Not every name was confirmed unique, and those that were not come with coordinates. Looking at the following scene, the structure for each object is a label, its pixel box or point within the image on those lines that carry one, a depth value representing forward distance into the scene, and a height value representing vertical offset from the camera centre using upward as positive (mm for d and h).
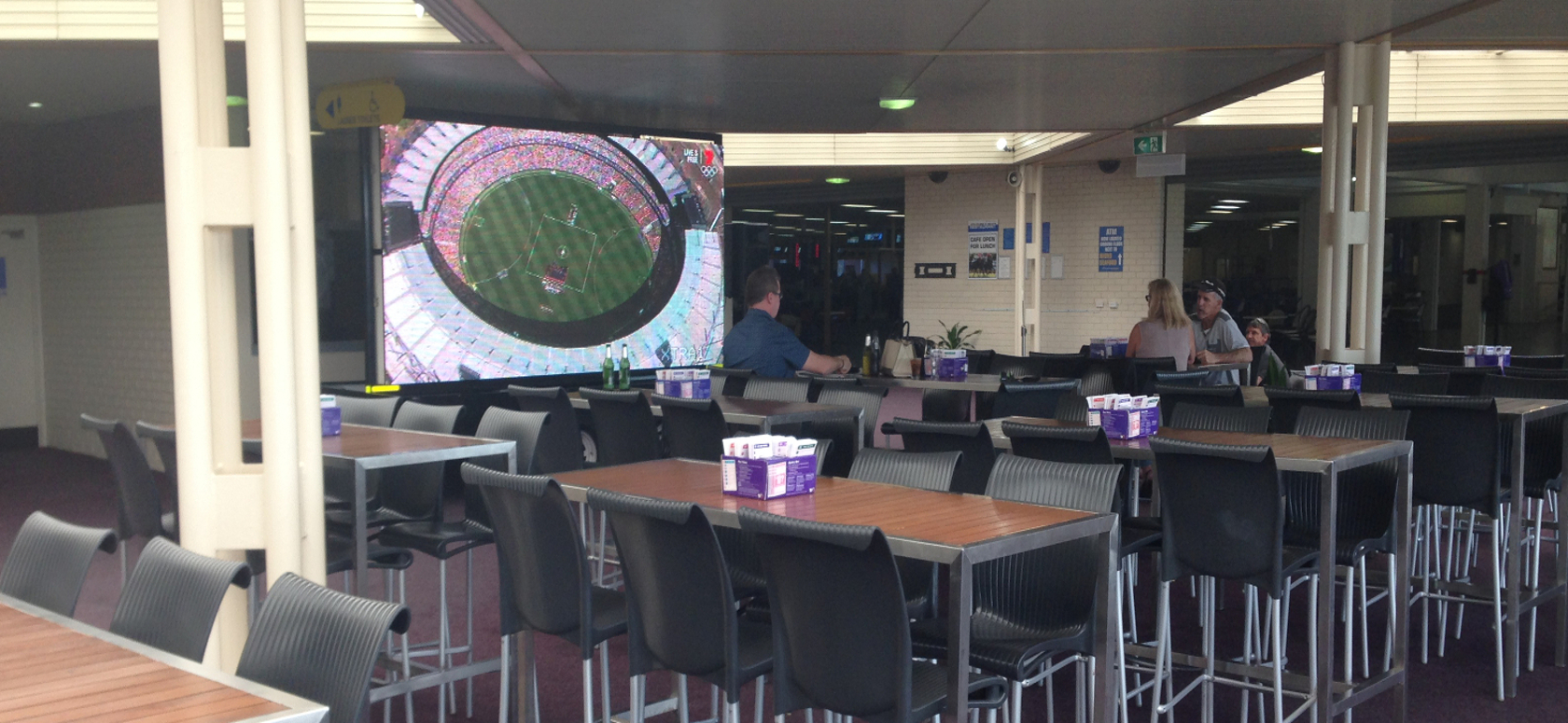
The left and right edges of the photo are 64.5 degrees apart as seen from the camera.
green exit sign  9789 +1236
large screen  7730 +357
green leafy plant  13481 -394
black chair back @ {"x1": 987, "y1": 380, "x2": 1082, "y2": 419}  6609 -523
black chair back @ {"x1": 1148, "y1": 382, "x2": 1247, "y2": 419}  5609 -427
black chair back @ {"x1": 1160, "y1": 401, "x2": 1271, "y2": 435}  4840 -471
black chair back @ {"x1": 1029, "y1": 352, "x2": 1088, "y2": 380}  8023 -420
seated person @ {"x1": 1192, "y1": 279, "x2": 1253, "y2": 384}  8008 -194
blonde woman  7703 -191
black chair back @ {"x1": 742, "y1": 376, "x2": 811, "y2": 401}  6352 -449
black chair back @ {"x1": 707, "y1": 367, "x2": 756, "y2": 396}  6891 -435
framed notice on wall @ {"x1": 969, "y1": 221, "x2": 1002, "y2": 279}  13922 +602
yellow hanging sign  6586 +1093
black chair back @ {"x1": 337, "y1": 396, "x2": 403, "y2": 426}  5707 -491
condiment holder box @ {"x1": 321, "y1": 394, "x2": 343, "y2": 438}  4770 -435
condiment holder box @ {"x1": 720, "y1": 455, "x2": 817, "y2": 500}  3387 -482
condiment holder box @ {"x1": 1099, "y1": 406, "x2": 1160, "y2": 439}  4371 -431
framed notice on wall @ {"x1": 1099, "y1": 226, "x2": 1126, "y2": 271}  13375 +578
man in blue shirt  7012 -236
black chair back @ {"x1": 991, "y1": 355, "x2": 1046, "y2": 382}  8203 -440
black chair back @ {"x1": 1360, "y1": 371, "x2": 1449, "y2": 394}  6043 -418
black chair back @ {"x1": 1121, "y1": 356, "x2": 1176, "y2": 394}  7449 -415
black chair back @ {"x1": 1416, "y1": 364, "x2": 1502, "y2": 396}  6359 -420
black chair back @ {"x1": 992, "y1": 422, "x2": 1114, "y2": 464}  4172 -489
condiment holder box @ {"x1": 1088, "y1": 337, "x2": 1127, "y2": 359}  8891 -343
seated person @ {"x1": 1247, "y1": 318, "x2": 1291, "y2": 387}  7363 -358
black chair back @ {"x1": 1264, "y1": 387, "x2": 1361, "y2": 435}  5172 -438
